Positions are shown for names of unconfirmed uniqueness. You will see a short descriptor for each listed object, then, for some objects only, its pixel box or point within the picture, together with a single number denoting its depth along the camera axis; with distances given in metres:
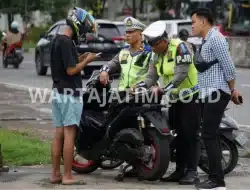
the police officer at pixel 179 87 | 12.91
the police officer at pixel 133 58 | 13.51
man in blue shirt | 12.11
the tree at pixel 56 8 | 81.29
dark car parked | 36.56
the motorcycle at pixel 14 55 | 46.15
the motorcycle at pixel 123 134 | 12.77
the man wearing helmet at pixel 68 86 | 12.68
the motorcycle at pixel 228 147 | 13.87
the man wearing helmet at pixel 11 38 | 46.62
